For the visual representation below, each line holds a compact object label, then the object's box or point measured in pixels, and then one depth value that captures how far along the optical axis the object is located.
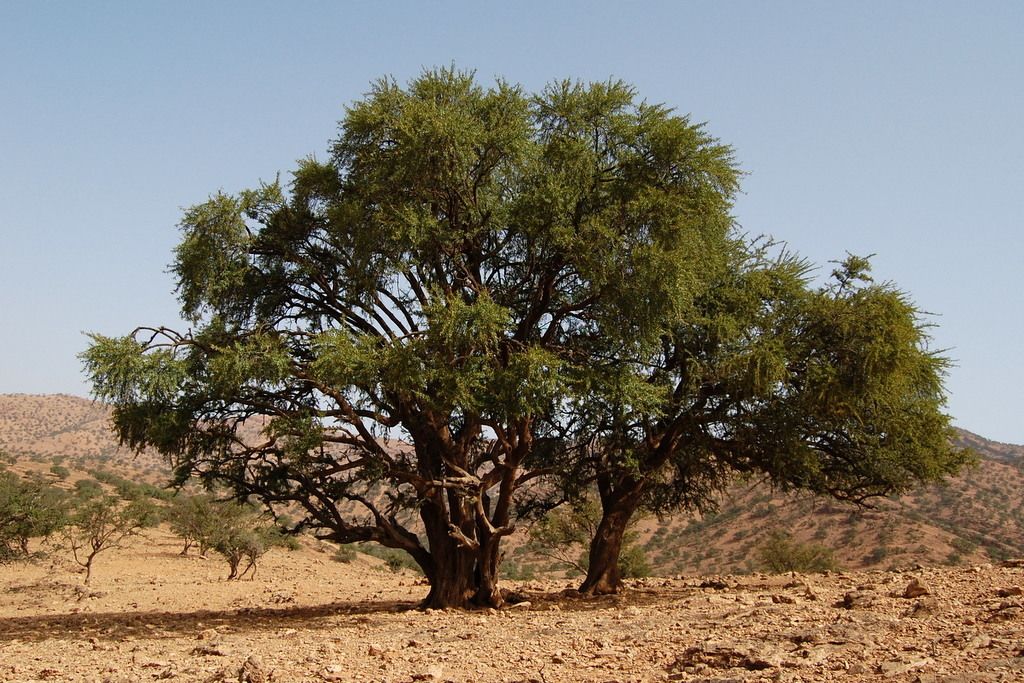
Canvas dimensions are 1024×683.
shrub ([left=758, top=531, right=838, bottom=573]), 29.33
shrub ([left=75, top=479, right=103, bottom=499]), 42.06
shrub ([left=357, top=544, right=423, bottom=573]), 38.84
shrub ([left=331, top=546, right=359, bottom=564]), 43.12
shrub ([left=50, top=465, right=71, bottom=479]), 48.19
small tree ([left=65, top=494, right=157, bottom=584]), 29.31
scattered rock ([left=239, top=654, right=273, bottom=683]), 8.12
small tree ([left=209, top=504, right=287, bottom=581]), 31.42
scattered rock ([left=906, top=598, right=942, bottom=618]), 9.38
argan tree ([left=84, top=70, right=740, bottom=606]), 13.14
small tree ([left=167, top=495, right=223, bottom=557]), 34.47
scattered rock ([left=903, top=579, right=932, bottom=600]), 11.01
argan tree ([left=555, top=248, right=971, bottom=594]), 14.45
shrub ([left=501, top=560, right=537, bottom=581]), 32.59
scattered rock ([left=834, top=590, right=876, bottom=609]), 10.66
